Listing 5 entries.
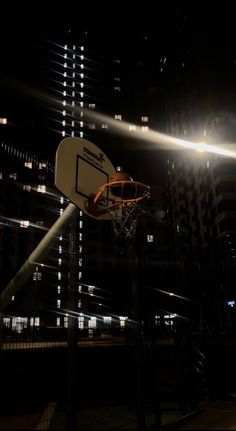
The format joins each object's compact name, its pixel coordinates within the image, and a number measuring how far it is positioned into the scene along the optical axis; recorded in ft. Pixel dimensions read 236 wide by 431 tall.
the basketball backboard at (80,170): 16.93
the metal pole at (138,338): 18.44
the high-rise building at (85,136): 123.03
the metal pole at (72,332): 15.31
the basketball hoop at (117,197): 18.34
